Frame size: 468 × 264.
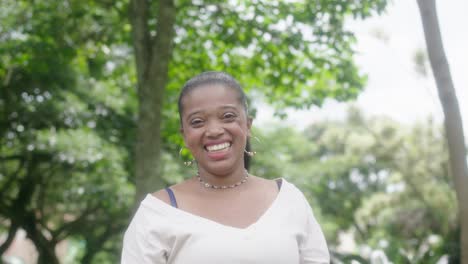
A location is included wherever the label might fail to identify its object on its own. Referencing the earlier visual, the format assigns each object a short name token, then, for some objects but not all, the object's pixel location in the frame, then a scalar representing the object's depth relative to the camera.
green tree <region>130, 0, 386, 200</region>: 6.66
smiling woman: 2.22
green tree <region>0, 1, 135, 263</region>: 9.33
